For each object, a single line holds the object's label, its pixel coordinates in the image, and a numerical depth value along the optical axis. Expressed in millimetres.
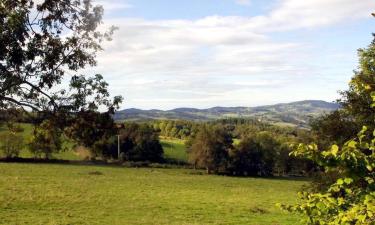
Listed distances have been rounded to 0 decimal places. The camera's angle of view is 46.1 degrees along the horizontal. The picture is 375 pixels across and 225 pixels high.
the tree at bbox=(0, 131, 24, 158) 86325
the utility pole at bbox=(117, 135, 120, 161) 100950
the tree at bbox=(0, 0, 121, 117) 12289
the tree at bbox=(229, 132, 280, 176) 99062
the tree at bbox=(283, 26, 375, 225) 4555
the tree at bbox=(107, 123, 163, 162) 103812
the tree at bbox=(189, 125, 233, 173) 97000
